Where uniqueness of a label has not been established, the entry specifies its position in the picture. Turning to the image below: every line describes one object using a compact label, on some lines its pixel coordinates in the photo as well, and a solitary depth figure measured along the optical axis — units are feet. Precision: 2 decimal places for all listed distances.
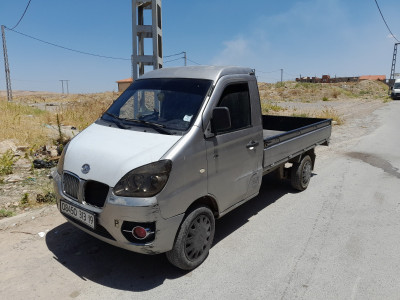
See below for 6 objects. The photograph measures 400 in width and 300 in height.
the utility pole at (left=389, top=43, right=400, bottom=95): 172.05
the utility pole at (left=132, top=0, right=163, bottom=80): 25.61
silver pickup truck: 8.96
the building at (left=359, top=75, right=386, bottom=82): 321.52
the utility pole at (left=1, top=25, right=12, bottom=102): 94.87
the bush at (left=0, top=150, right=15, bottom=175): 19.65
